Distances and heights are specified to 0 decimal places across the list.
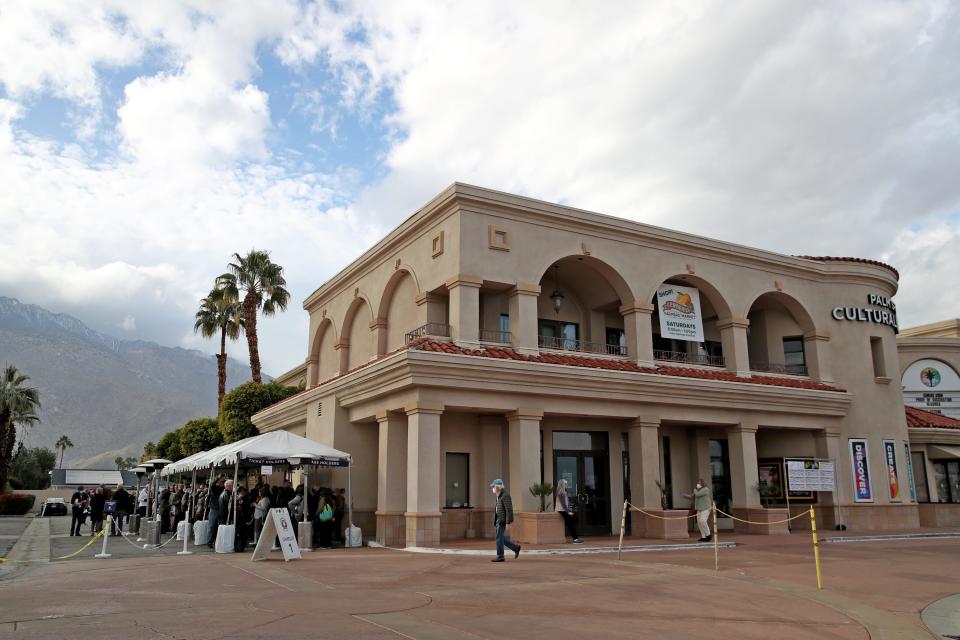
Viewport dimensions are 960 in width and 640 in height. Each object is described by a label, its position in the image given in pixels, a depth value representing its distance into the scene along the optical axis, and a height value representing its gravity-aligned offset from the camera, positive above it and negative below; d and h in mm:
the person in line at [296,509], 18648 -570
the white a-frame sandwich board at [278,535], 14781 -977
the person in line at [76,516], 26516 -1034
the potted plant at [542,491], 18422 -155
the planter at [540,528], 17953 -1038
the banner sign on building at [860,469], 24250 +452
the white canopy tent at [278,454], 18000 +779
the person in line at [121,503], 27125 -592
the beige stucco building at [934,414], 26922 +2744
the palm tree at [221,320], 40875 +9557
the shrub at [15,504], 48094 -1060
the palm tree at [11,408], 52875 +5989
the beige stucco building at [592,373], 18906 +2966
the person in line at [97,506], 23766 -603
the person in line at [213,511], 19422 -634
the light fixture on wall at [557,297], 22277 +5508
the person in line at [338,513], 19625 -705
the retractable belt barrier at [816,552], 11434 -1061
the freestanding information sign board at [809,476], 22594 +218
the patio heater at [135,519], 26328 -1126
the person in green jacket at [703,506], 19553 -575
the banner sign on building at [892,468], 24888 +492
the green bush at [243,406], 31875 +3423
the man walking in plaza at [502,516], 14789 -610
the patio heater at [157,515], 20078 -897
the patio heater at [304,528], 17922 -994
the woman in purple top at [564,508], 18484 -572
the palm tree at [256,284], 39688 +10629
